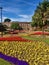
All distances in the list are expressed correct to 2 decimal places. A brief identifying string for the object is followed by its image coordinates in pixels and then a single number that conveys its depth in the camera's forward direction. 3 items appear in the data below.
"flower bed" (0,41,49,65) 3.27
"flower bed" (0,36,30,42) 6.55
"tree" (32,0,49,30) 17.55
